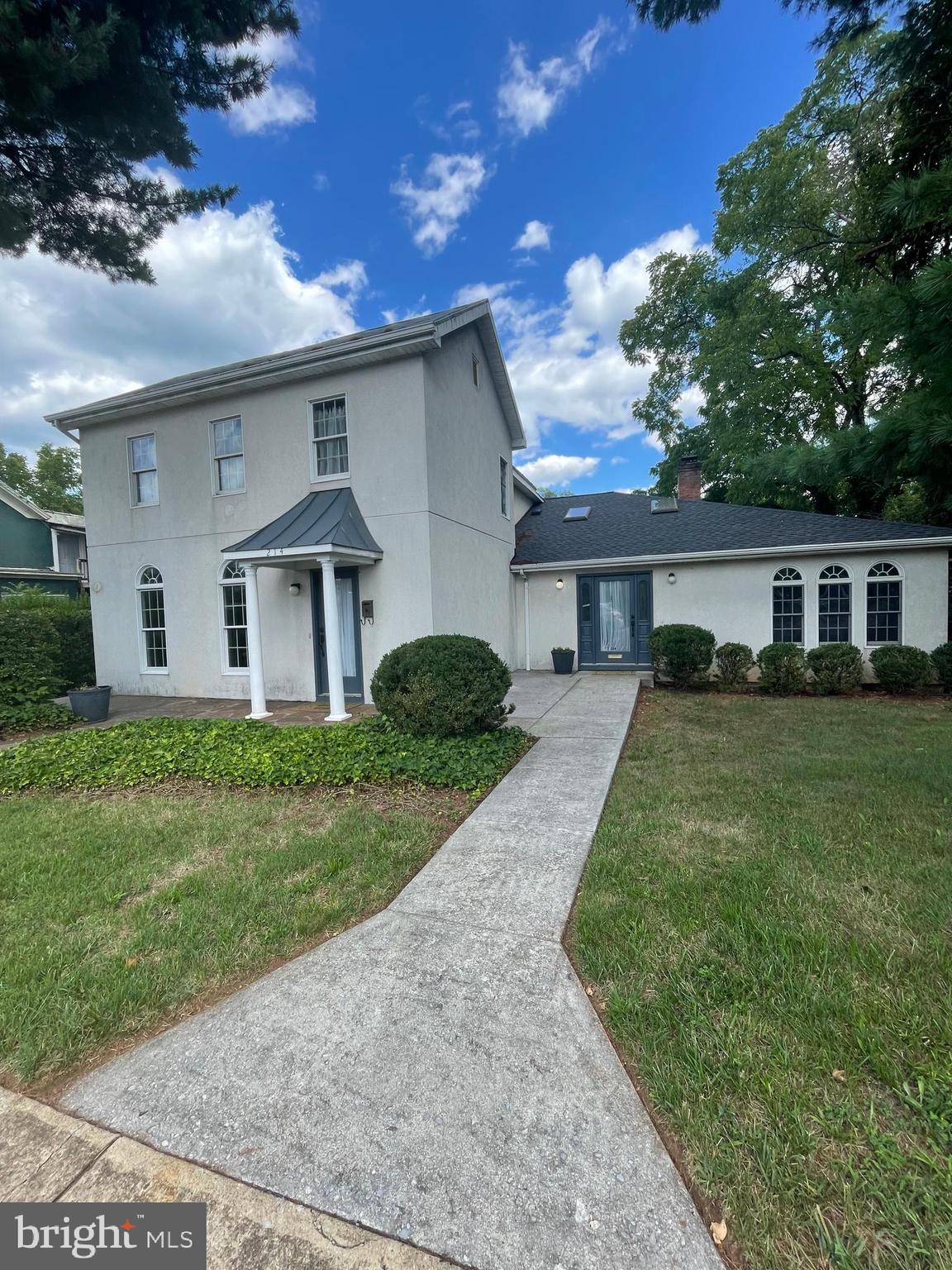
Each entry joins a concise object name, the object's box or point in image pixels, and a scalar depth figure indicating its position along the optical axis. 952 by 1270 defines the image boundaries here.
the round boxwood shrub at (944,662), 9.73
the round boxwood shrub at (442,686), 6.25
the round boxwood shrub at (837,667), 10.17
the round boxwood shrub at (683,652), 10.91
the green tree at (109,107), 5.35
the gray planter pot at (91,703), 8.85
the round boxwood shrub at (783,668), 10.37
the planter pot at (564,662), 12.87
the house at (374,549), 8.91
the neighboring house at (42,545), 18.88
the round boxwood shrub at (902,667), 9.78
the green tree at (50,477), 34.53
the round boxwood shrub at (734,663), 10.98
